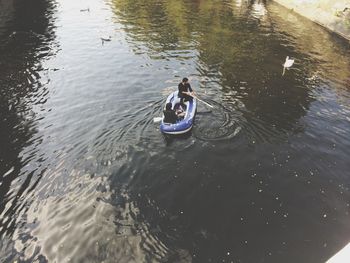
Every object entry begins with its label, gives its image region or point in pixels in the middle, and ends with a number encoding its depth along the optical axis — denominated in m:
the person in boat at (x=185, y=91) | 23.02
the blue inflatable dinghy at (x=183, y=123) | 20.27
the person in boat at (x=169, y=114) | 20.36
